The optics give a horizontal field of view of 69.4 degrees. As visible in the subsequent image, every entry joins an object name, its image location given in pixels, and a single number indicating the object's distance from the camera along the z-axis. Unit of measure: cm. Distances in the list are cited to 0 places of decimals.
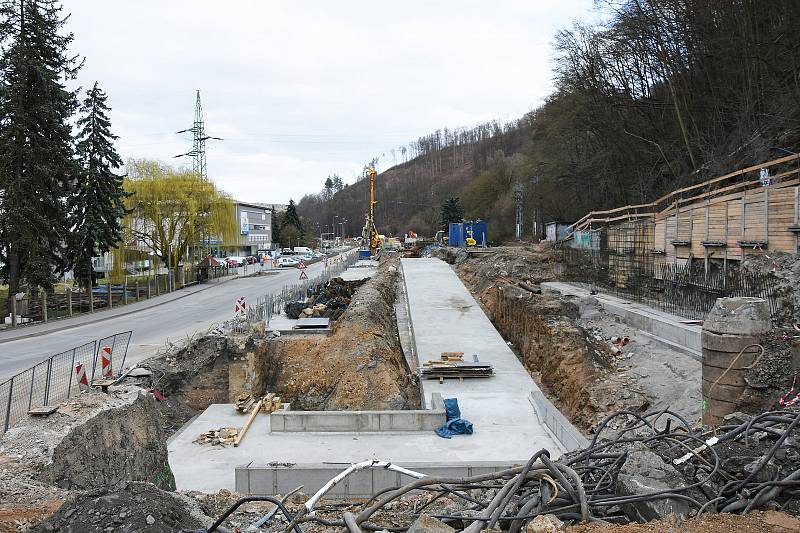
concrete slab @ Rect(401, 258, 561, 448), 1184
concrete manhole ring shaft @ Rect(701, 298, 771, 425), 815
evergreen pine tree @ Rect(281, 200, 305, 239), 10272
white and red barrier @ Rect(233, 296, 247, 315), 2100
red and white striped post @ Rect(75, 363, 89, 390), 1262
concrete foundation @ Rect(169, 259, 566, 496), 950
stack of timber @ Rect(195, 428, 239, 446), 1205
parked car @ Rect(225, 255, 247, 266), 6357
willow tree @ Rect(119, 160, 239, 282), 4100
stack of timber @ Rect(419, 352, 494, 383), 1548
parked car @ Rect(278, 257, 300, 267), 6377
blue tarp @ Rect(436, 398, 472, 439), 1169
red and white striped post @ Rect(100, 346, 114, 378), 1417
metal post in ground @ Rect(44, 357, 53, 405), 1201
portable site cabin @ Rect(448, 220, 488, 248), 5738
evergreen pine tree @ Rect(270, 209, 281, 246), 10225
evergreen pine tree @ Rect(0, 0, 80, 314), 2638
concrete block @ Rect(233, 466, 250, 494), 948
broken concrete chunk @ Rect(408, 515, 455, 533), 402
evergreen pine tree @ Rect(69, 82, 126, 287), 3145
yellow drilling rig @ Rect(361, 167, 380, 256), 5868
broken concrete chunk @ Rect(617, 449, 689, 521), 423
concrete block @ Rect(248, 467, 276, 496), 948
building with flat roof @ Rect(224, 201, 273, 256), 8244
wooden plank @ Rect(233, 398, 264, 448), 1202
